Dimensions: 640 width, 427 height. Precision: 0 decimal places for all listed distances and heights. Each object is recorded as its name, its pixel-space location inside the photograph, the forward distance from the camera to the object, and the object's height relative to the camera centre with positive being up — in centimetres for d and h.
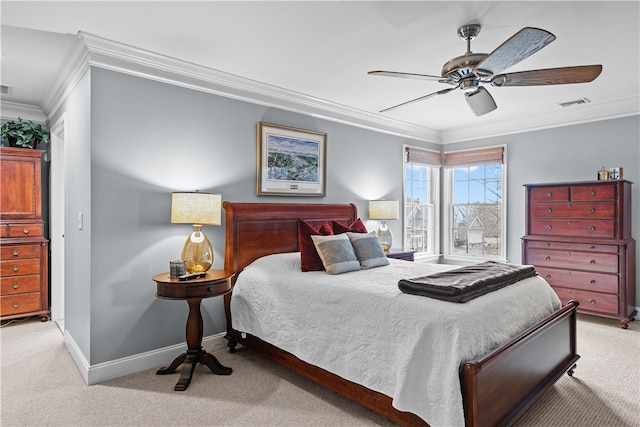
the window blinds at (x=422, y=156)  548 +82
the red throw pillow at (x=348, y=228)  375 -17
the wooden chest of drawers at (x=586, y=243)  402 -35
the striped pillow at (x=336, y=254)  307 -34
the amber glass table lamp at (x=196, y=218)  292 -5
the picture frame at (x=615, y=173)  413 +42
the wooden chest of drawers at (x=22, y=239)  404 -29
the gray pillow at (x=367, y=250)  332 -34
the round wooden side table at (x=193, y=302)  267 -68
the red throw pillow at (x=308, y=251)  321 -33
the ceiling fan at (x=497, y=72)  192 +84
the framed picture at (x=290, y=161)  383 +54
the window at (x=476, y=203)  545 +13
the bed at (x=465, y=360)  189 -87
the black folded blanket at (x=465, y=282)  214 -43
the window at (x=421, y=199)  563 +19
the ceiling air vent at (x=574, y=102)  427 +124
